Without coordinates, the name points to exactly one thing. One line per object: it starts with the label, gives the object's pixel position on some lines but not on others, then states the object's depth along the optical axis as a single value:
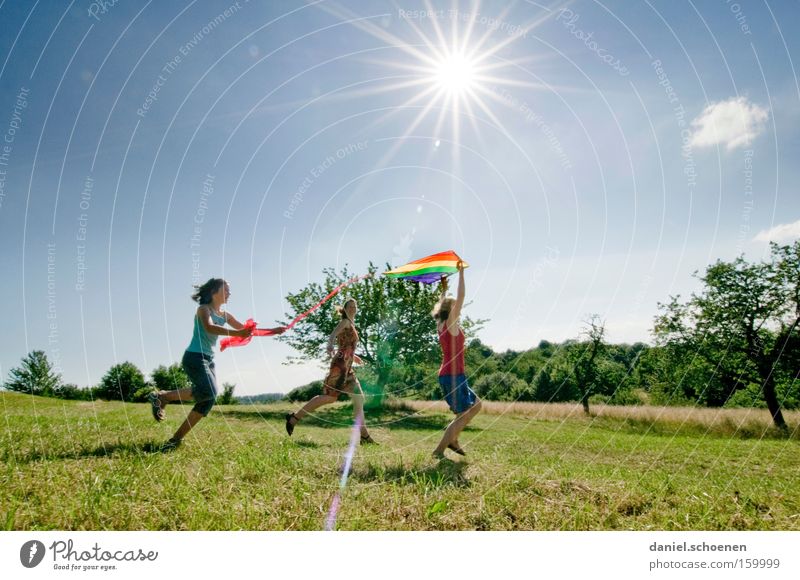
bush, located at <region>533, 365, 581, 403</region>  47.00
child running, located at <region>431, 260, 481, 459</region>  5.59
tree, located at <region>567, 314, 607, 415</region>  42.00
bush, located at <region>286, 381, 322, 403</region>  29.16
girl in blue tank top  5.86
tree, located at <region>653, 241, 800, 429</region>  21.22
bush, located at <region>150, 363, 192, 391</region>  58.94
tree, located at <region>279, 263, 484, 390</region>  27.67
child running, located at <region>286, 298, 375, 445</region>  7.37
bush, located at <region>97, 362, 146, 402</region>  61.04
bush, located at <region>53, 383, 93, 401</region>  34.38
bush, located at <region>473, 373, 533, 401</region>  51.53
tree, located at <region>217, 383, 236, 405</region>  31.87
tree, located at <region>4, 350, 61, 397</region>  34.73
